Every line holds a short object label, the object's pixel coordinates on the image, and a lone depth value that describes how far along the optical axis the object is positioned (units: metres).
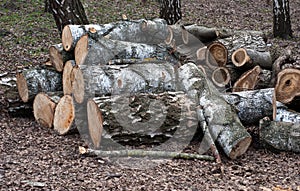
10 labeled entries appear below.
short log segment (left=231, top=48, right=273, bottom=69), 6.84
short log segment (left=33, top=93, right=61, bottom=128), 6.11
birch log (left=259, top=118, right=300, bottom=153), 5.39
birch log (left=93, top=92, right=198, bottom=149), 5.07
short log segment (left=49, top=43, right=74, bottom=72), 6.55
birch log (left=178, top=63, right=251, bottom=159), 5.10
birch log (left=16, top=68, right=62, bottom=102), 6.52
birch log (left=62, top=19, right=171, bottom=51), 6.41
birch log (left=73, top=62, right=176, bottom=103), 5.57
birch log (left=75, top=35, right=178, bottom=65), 6.09
